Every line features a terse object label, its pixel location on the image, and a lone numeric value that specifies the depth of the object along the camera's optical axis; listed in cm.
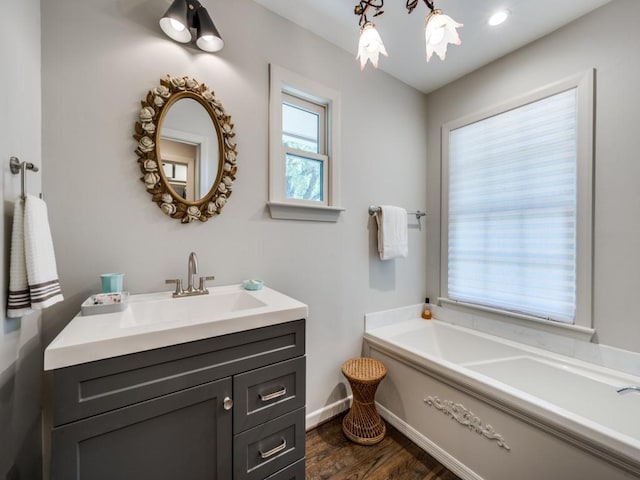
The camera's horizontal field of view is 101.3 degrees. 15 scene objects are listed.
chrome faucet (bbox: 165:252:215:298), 128
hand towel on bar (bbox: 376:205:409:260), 208
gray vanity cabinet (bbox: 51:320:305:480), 74
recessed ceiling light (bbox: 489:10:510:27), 165
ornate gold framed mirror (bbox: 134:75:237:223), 127
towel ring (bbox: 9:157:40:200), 85
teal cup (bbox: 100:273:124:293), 112
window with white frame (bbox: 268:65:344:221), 165
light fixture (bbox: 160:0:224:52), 123
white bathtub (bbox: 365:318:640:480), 108
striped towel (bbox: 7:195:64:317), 82
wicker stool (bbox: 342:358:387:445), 170
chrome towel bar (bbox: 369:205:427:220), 213
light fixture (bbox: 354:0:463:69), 116
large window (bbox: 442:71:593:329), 168
